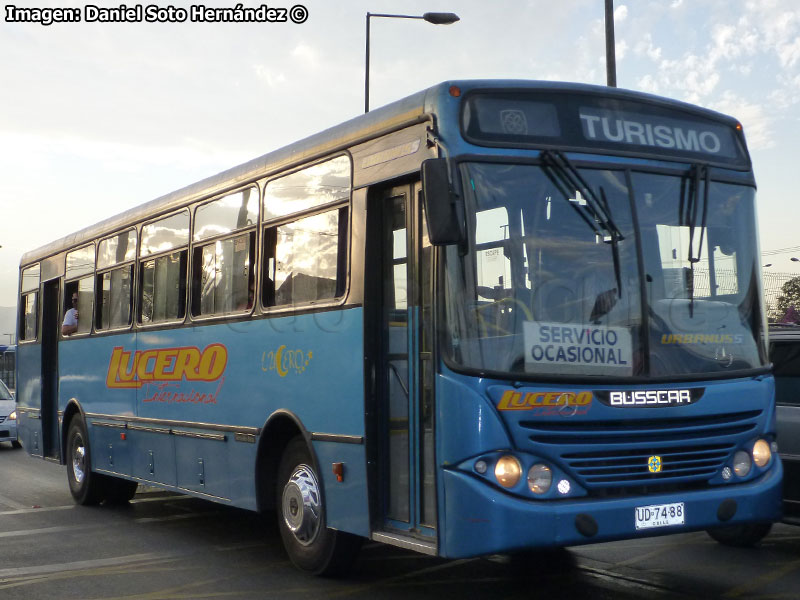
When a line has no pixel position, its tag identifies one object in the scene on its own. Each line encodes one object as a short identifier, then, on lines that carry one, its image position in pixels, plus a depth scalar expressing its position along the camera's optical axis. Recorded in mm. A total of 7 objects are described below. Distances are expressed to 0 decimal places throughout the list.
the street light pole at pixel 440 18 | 21172
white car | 21716
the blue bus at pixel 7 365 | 43094
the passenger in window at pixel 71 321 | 13406
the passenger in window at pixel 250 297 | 8922
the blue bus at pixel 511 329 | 6320
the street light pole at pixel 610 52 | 15891
